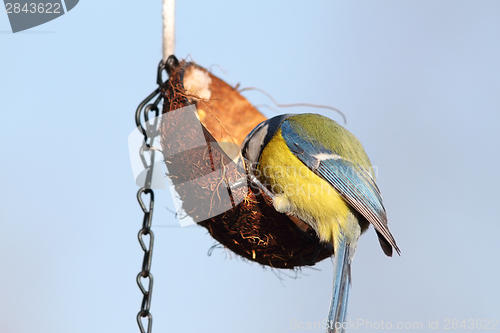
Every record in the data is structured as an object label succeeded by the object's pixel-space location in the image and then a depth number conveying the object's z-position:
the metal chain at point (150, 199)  2.40
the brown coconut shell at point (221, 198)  2.41
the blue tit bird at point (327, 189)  2.42
